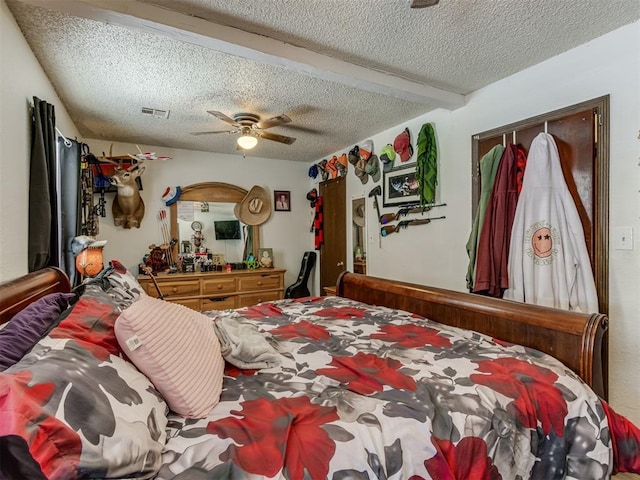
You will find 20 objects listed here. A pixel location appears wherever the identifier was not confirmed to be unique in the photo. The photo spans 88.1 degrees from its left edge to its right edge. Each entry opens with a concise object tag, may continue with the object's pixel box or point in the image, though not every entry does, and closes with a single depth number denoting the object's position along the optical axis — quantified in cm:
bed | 68
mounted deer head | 361
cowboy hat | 454
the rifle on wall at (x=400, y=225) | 312
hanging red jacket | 228
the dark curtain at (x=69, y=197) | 242
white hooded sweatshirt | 196
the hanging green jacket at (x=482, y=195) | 238
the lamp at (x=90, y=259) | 193
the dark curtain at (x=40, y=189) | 181
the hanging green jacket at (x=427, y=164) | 297
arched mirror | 423
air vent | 286
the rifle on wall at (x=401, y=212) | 309
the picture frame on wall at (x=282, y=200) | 479
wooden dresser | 373
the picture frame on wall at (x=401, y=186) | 320
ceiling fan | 276
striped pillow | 97
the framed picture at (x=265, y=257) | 452
